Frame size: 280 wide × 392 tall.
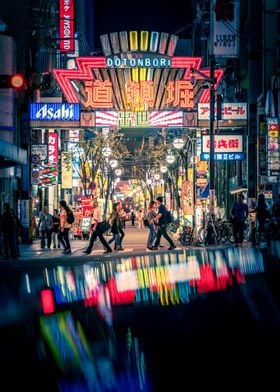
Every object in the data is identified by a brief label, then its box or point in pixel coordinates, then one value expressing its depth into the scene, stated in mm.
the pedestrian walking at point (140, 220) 81312
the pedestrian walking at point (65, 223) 31859
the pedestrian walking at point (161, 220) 33750
